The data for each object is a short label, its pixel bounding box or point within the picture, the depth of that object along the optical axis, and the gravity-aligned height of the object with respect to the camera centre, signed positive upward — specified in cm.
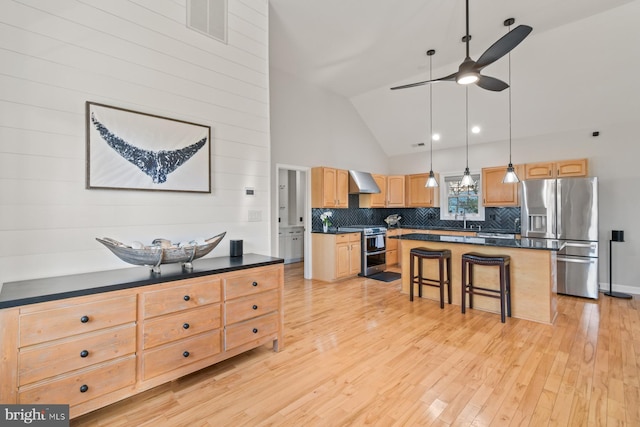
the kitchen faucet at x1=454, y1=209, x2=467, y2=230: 670 -14
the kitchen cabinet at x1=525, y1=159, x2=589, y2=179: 506 +79
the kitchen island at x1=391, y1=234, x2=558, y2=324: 357 -81
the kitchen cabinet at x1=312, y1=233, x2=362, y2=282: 556 -83
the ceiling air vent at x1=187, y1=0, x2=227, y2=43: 282 +195
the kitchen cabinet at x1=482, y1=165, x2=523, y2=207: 579 +48
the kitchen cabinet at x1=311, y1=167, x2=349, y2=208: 580 +51
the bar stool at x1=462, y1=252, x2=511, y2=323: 358 -87
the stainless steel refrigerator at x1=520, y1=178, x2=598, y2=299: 454 -19
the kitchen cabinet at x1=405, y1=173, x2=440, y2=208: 706 +48
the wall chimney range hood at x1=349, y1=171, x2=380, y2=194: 632 +63
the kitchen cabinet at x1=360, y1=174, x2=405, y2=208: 715 +55
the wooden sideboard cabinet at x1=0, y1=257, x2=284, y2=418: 162 -82
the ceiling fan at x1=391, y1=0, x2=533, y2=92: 247 +142
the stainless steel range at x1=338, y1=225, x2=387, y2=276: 604 -78
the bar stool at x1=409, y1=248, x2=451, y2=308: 413 -82
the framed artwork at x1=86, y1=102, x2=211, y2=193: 228 +53
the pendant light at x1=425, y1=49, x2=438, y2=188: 460 +187
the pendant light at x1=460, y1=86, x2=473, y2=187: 419 +179
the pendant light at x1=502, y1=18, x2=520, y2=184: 375 +51
